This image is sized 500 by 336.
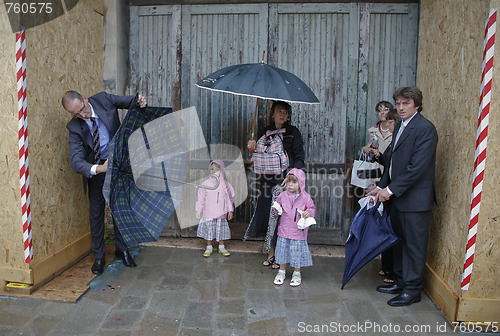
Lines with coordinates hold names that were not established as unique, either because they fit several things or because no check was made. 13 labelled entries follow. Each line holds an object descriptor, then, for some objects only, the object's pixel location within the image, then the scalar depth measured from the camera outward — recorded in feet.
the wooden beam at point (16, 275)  12.23
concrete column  16.22
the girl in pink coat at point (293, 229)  13.41
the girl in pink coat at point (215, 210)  15.76
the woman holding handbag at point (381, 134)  14.65
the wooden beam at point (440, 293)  11.26
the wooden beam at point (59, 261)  12.60
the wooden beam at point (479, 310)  11.02
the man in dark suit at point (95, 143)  12.61
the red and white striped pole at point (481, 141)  10.39
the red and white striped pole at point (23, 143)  11.52
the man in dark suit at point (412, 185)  11.82
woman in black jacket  14.60
